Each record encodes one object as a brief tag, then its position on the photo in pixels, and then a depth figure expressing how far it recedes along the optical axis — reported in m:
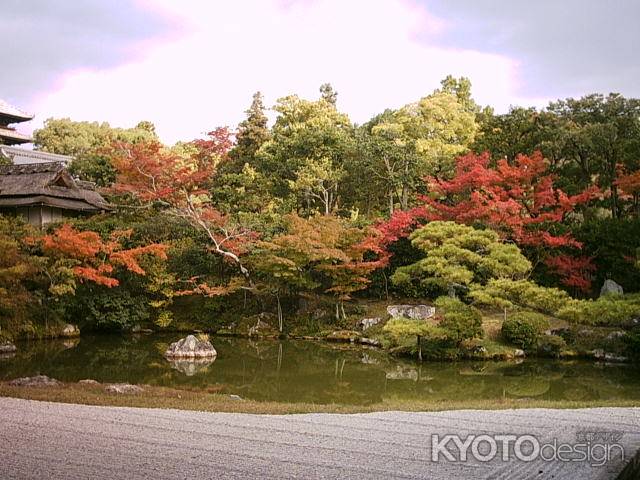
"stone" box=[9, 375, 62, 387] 8.85
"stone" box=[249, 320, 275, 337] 18.45
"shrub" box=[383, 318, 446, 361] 13.67
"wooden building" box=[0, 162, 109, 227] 21.59
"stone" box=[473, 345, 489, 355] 14.34
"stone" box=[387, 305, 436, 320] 17.09
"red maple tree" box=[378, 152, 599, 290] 17.20
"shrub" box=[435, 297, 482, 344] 13.77
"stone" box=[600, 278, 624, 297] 16.83
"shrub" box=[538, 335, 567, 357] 14.43
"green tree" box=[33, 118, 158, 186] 36.50
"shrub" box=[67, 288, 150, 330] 17.77
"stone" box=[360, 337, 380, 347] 16.60
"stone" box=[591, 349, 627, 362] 13.73
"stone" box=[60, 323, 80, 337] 17.33
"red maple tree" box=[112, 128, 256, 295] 18.86
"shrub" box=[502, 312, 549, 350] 14.57
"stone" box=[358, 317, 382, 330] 17.69
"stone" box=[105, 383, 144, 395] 8.57
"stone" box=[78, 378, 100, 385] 9.39
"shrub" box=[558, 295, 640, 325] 12.64
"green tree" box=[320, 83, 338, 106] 33.00
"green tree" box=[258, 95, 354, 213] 22.50
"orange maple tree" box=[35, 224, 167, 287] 16.36
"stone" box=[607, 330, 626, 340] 14.16
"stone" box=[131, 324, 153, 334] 18.94
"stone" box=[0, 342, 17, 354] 14.39
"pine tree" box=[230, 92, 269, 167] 29.48
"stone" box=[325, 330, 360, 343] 17.30
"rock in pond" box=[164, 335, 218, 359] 14.33
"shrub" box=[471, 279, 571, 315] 13.10
